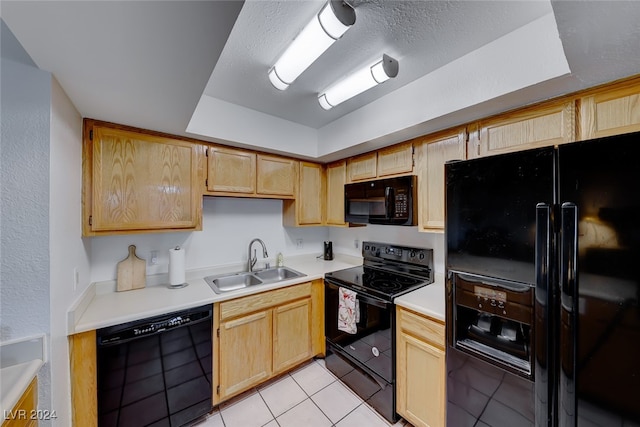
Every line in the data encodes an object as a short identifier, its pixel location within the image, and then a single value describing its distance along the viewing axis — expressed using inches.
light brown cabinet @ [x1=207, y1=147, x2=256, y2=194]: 80.2
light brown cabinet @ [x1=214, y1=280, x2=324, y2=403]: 70.3
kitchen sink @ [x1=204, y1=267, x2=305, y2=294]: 87.2
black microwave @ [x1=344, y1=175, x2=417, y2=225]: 74.9
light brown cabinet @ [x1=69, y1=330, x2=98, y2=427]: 51.0
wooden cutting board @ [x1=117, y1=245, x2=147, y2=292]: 71.4
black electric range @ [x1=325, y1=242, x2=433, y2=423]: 67.4
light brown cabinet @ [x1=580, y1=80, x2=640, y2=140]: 42.4
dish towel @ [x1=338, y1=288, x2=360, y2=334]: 74.2
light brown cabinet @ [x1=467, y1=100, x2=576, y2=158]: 49.1
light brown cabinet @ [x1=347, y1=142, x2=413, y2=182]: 78.8
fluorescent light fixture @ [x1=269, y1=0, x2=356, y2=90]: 39.2
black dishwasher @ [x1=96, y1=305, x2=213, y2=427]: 54.3
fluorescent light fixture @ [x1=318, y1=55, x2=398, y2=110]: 54.2
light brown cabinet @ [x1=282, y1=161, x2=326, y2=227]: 102.0
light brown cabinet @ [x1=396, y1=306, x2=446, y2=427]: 57.4
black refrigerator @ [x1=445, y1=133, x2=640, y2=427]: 32.9
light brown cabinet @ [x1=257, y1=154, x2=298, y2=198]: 90.9
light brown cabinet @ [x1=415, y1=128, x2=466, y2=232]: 66.2
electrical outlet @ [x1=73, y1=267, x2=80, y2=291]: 54.2
